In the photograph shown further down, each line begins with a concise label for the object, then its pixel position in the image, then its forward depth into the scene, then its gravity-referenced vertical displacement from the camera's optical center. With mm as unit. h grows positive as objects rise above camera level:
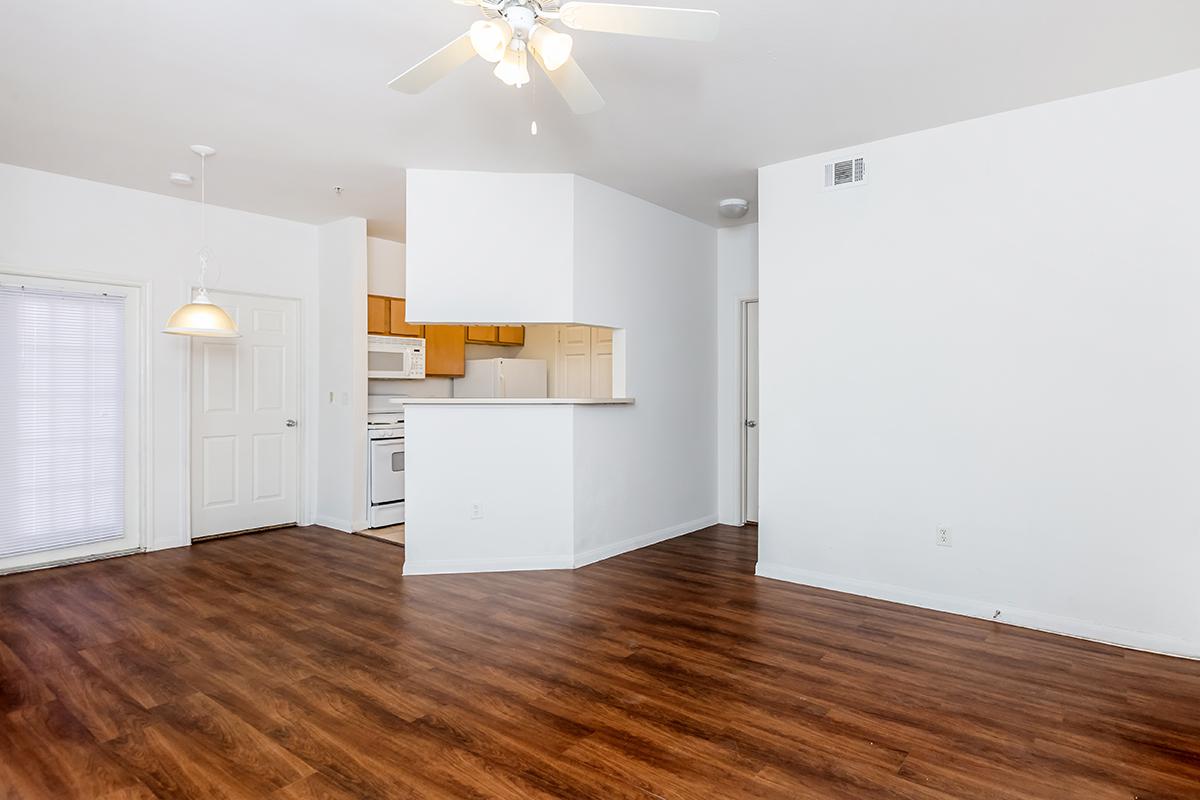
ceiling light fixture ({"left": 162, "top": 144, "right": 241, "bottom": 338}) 4273 +489
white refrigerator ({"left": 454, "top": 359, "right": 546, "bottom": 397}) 6488 +147
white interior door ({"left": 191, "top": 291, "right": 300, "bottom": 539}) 5328 -227
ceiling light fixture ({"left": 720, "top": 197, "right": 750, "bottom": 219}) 4984 +1435
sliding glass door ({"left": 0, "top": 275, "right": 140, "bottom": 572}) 4363 -186
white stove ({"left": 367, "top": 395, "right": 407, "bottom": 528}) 5688 -694
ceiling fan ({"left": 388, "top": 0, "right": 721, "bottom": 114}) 2041 +1169
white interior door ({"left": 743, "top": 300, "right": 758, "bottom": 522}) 5805 -140
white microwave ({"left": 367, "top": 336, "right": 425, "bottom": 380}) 5879 +332
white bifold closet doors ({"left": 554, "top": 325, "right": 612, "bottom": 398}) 6488 +316
